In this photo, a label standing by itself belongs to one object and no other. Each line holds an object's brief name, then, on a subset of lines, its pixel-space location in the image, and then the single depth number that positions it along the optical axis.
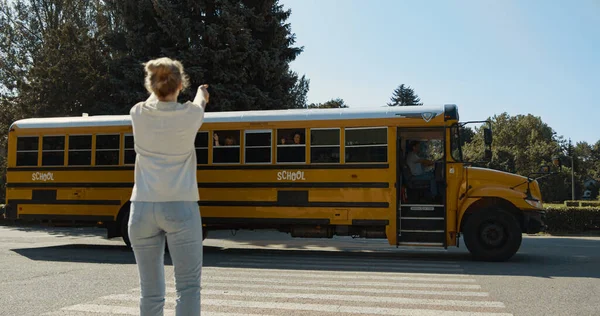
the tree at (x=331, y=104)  58.79
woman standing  3.10
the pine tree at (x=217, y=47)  21.14
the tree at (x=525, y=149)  60.31
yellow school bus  10.56
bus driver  10.81
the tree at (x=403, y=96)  86.50
